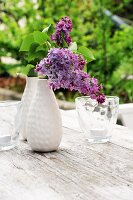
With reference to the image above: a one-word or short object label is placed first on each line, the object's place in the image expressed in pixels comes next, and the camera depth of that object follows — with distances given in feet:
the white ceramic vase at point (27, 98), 3.94
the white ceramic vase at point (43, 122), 3.59
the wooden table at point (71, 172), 2.62
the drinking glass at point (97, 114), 3.82
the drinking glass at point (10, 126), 3.66
